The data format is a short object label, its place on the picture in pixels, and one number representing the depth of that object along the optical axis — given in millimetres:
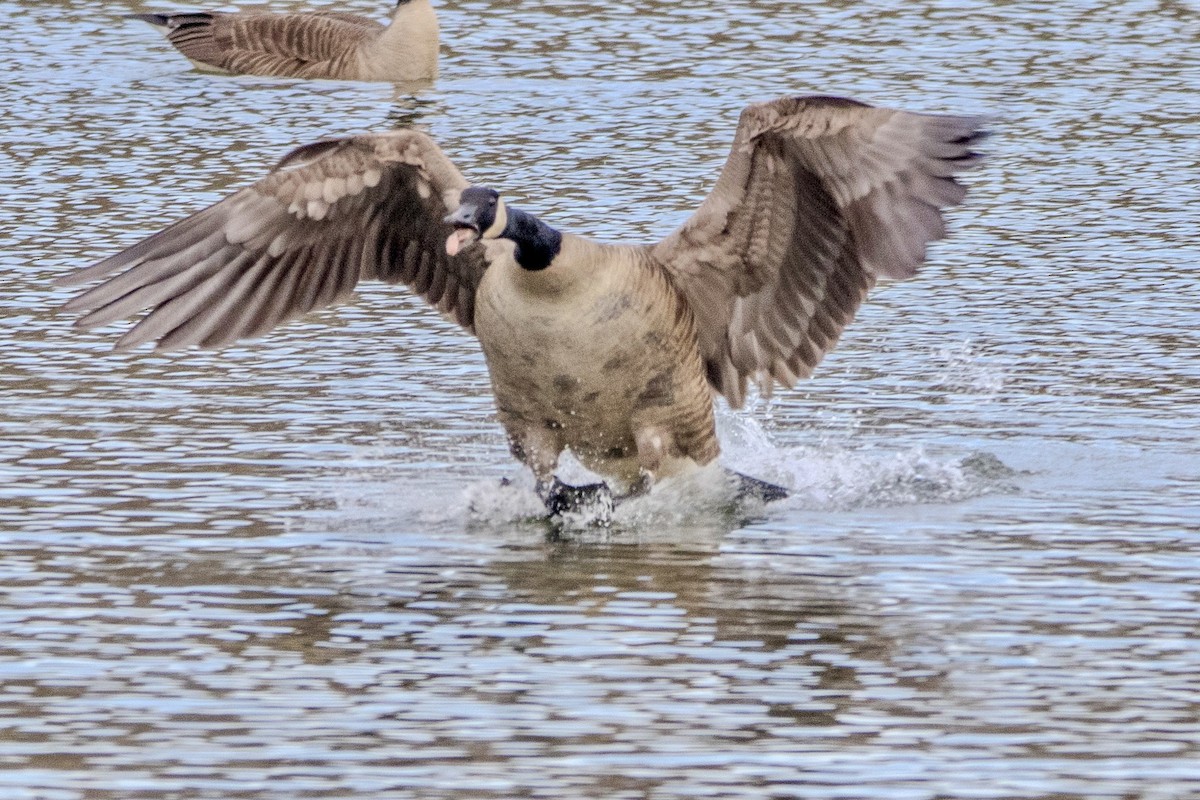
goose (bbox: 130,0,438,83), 35562
